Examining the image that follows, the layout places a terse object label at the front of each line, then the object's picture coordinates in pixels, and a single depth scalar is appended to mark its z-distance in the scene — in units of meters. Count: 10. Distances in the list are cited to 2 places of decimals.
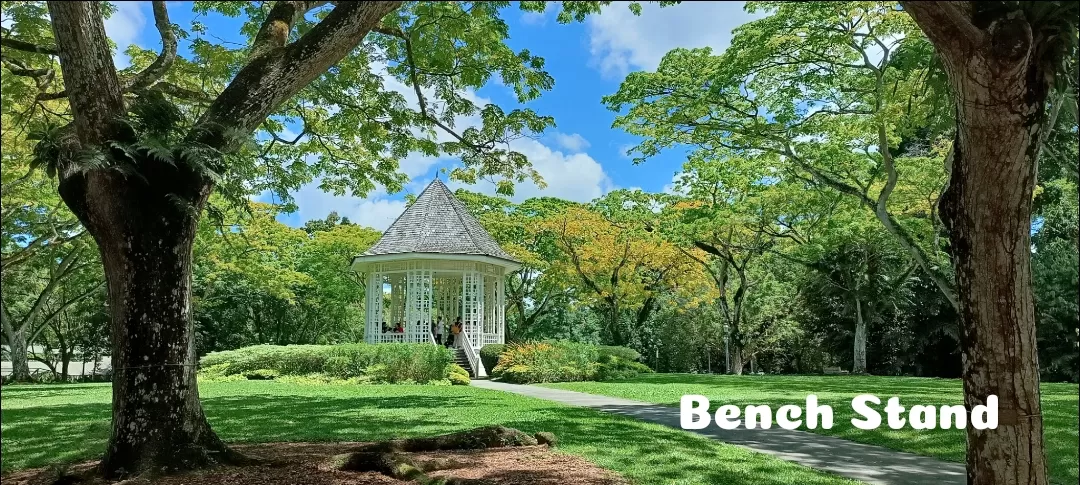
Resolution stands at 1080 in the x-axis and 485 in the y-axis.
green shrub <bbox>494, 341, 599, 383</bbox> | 18.53
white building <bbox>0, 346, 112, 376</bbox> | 34.72
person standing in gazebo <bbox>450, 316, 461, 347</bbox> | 23.33
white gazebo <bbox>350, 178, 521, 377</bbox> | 22.11
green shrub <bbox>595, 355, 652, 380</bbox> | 19.41
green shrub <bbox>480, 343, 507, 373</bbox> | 21.30
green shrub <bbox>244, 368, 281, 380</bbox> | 18.98
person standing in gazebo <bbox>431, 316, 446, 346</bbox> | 24.36
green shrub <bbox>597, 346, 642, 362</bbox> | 21.15
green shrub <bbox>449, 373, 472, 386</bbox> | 18.09
